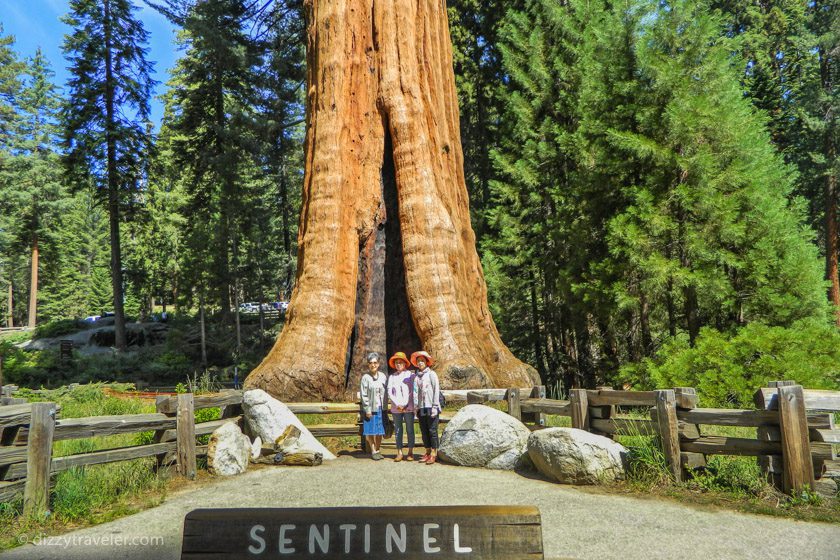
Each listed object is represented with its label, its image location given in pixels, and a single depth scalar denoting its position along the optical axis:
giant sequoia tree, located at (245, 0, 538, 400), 10.46
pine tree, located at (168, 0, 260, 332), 24.59
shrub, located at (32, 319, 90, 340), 33.41
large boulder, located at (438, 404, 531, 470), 7.69
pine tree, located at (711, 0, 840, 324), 23.78
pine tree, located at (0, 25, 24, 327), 41.67
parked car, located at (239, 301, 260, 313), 42.30
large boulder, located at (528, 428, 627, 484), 6.42
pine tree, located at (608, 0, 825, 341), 12.14
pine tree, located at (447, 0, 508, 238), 22.28
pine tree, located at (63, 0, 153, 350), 27.23
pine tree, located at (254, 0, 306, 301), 23.44
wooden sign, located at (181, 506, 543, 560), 1.87
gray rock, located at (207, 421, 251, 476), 7.26
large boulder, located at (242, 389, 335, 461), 8.07
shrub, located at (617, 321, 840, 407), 9.25
